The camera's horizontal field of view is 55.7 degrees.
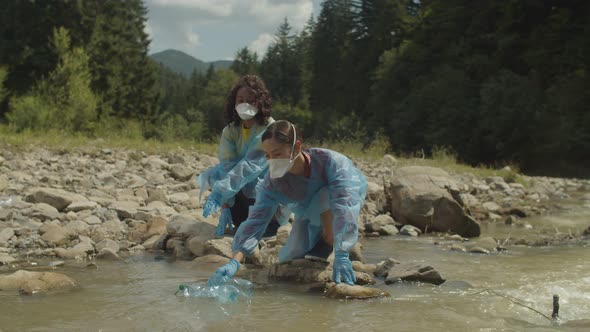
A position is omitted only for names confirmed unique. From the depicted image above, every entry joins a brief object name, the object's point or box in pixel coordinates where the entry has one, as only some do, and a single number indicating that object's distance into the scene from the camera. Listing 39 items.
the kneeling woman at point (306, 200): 3.18
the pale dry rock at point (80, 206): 5.17
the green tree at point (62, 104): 14.02
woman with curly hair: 4.39
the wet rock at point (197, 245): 4.22
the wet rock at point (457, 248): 4.84
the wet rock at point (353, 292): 3.10
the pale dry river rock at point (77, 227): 4.57
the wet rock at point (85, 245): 4.19
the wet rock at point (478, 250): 4.70
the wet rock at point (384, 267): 3.72
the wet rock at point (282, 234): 4.52
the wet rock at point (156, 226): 4.76
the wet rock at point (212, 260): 4.03
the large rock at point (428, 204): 5.82
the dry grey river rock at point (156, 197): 5.98
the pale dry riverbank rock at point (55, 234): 4.38
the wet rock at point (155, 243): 4.54
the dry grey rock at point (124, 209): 5.21
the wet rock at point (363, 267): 3.81
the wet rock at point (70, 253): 4.09
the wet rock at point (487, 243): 4.88
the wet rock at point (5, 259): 3.83
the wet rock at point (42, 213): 4.86
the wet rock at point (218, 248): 4.14
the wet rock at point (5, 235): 4.24
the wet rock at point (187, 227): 4.45
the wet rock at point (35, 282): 3.07
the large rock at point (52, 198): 5.19
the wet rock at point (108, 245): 4.30
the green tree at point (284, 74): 63.44
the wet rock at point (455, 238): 5.50
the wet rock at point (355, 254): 4.06
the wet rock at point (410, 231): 5.76
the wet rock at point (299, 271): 3.54
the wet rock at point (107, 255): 4.14
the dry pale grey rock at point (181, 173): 7.54
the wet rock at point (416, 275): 3.48
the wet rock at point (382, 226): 5.74
